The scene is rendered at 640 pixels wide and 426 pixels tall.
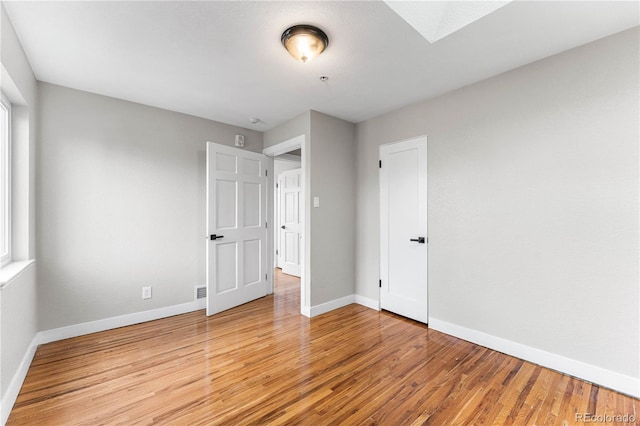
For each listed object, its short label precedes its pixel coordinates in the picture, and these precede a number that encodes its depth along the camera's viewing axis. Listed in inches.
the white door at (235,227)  128.6
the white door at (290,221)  210.9
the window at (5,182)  80.3
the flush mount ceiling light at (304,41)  70.6
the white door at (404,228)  119.0
